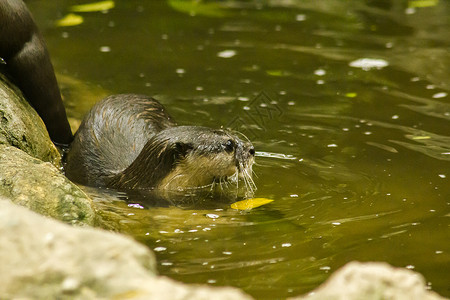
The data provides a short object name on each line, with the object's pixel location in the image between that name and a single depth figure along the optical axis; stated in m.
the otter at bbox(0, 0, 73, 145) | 8.69
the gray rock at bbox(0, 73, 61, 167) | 8.12
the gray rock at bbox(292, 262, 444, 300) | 4.05
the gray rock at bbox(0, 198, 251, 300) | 3.90
